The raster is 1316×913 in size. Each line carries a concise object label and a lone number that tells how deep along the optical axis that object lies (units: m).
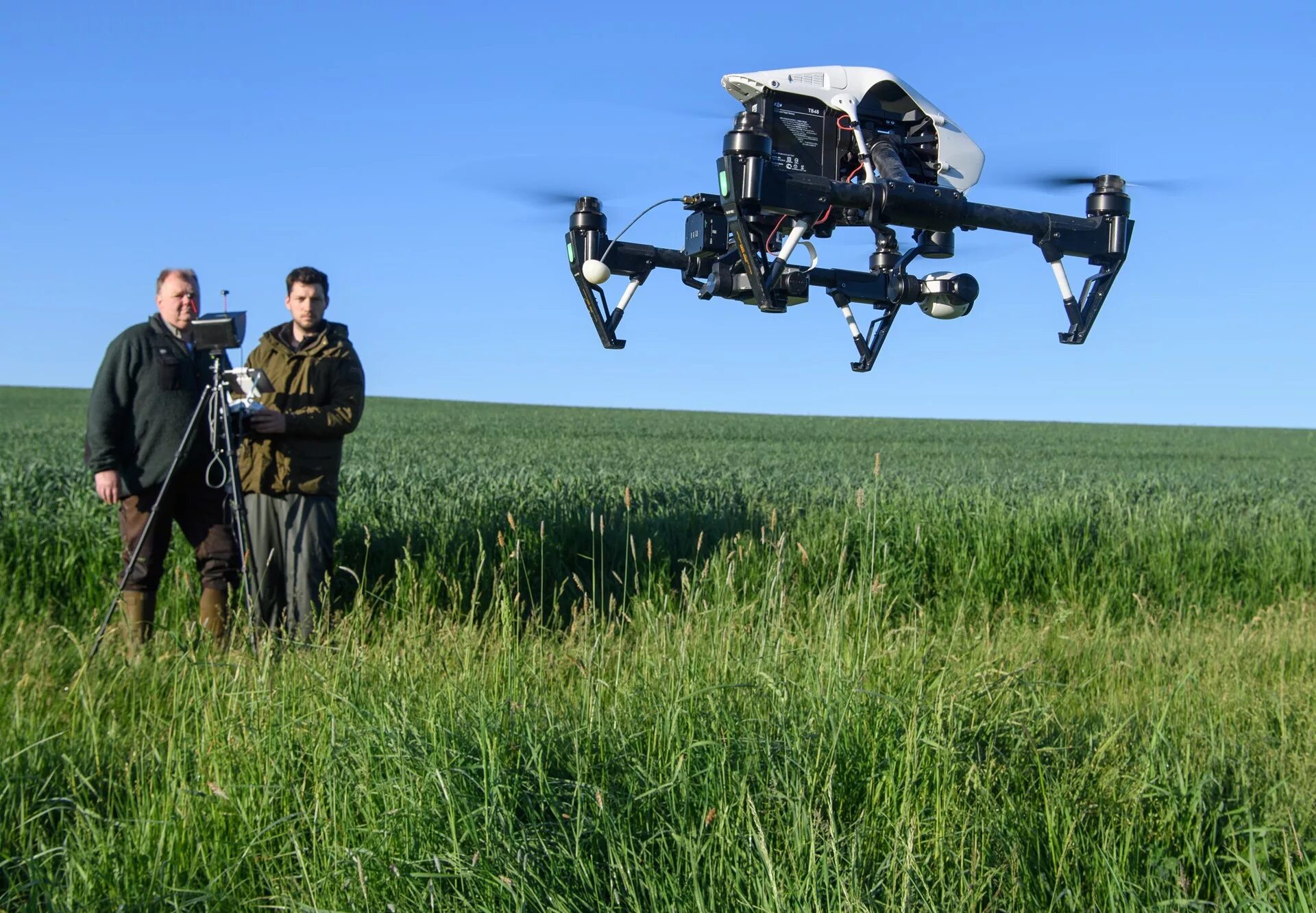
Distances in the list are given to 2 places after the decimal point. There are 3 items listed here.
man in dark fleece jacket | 6.29
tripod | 5.85
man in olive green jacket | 6.36
